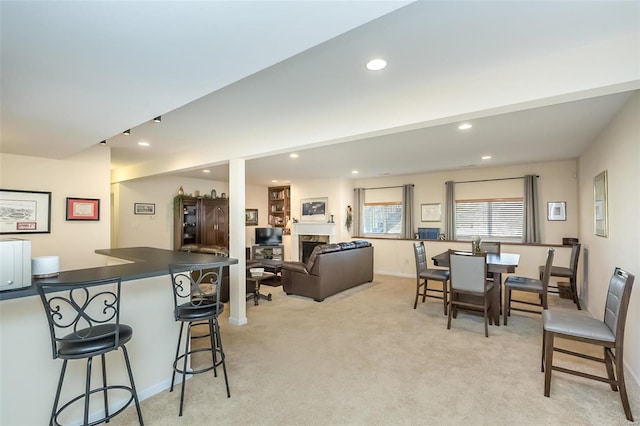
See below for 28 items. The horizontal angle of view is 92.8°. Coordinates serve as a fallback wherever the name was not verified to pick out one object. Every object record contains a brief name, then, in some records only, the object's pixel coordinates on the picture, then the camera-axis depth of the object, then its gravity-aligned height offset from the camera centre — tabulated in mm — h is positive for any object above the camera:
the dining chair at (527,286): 3836 -927
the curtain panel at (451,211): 6824 +101
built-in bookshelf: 9461 +297
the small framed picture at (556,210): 5730 +107
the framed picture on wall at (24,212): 3848 +38
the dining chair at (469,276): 3748 -772
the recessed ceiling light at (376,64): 2119 +1074
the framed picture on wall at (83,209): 4316 +89
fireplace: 8164 -741
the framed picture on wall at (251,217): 9102 -55
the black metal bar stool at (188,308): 2262 -737
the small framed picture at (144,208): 6885 +161
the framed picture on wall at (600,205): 3444 +134
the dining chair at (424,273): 4476 -893
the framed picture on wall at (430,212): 7102 +81
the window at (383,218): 7727 -69
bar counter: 1794 -885
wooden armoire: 7273 -146
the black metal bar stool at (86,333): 1680 -719
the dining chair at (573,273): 4727 -910
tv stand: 8375 -1016
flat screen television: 8664 -593
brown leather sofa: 5082 -1002
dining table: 3852 -675
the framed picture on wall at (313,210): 8125 +148
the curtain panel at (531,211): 5910 +90
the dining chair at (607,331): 2162 -877
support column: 3998 -346
